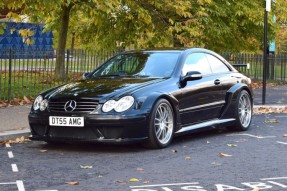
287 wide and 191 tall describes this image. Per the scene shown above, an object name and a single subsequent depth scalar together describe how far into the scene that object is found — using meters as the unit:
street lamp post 15.35
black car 8.38
